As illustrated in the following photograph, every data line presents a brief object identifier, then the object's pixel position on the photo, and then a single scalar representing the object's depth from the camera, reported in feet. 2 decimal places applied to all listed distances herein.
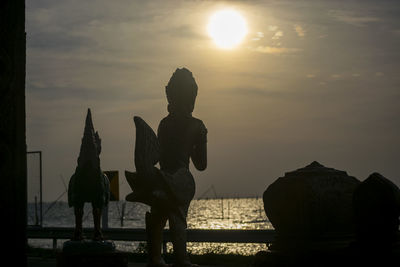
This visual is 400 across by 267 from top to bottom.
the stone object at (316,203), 32.22
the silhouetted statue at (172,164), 28.35
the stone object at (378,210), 28.19
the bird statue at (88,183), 36.76
